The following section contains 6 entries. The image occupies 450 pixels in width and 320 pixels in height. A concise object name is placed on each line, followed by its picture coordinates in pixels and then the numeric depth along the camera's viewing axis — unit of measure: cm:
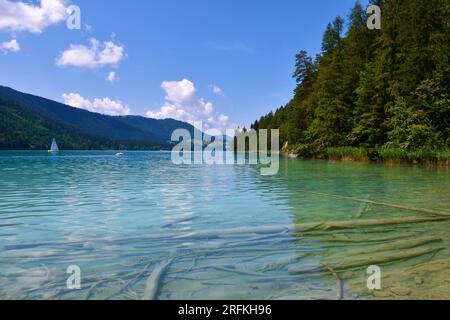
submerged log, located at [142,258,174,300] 531
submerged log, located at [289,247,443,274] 640
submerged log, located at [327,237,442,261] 737
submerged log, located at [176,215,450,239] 919
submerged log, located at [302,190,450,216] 1162
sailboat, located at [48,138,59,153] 17388
